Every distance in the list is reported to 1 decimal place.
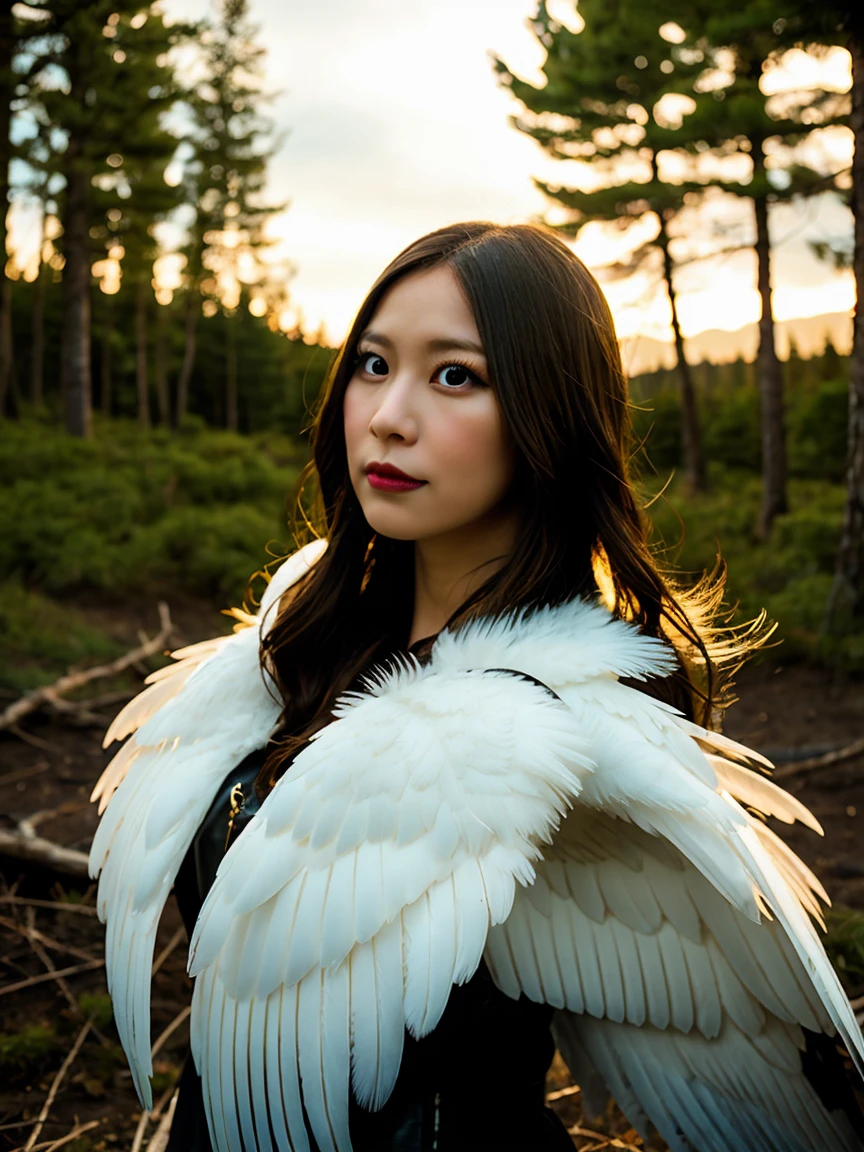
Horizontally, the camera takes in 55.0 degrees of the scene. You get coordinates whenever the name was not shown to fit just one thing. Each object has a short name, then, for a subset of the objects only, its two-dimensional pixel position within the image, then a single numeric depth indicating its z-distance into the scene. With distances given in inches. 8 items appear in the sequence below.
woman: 37.9
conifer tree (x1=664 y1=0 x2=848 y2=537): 311.6
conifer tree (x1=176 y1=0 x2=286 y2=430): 787.4
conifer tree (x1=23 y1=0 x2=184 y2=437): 369.7
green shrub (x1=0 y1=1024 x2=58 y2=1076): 79.3
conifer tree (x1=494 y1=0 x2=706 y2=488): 430.9
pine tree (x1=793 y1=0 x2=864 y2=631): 173.6
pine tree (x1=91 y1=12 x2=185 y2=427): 417.1
